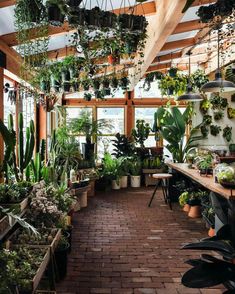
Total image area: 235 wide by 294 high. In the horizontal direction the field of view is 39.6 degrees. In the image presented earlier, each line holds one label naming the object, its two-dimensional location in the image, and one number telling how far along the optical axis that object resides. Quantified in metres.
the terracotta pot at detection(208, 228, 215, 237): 4.63
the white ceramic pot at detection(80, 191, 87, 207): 6.49
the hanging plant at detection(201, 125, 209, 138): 8.21
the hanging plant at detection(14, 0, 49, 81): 2.83
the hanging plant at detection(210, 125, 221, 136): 7.86
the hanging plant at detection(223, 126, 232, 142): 7.49
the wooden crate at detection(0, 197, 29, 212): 3.05
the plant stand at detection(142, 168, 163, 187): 8.91
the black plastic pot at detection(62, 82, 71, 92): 5.89
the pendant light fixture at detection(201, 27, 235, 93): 4.20
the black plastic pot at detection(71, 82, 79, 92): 6.13
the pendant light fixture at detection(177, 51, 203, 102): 5.46
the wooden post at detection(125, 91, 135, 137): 9.83
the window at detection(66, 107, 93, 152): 9.77
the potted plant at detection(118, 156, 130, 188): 8.64
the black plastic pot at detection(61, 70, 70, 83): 5.34
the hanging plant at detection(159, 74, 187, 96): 7.62
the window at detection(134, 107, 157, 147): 9.95
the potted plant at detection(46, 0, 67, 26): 2.65
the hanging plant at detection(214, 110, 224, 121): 7.75
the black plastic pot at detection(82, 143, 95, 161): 7.79
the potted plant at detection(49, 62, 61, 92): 5.43
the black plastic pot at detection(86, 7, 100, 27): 2.79
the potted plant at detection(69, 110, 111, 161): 7.64
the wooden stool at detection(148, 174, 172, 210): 6.35
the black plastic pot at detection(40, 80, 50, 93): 5.28
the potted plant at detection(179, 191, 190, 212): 6.05
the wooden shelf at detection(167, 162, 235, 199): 3.27
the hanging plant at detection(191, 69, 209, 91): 7.30
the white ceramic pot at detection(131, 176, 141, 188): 8.85
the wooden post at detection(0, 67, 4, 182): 4.12
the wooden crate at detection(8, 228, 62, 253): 2.95
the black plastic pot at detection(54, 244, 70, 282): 3.34
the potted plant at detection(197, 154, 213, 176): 4.62
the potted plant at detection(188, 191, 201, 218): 5.78
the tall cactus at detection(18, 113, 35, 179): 3.92
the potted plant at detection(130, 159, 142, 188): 8.82
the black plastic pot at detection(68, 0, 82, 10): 2.55
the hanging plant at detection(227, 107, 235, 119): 7.30
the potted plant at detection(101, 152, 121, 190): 8.42
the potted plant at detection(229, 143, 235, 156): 7.15
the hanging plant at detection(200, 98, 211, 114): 8.12
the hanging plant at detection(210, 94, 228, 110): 7.45
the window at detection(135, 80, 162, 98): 9.91
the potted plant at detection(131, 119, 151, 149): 9.21
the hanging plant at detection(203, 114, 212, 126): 8.11
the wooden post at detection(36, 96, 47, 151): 6.96
